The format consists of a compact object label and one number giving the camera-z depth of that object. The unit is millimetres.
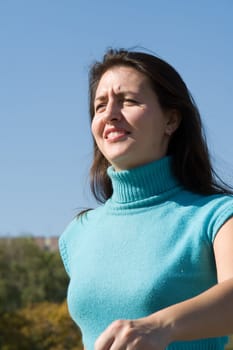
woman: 3452
